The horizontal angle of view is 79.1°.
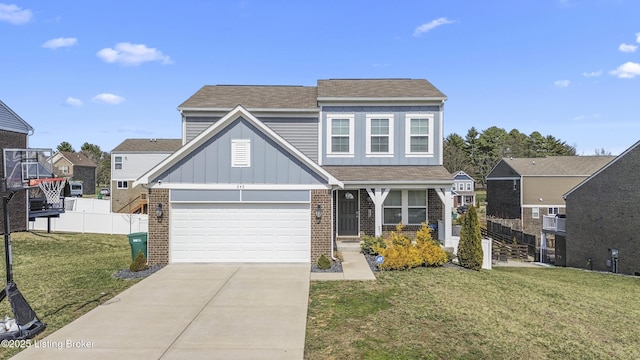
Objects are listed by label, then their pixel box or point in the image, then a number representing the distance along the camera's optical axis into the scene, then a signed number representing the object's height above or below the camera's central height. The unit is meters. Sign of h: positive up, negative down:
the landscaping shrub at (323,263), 12.79 -2.58
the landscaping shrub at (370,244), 15.03 -2.31
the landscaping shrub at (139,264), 12.48 -2.59
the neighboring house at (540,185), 38.06 +0.13
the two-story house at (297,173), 13.38 +0.45
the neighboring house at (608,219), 22.42 -2.01
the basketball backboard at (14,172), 8.02 +0.25
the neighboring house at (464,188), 57.75 -0.34
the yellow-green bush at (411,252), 12.95 -2.31
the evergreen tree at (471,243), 13.61 -2.05
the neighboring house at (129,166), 33.91 +1.56
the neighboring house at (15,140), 20.91 +2.37
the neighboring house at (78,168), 60.88 +2.51
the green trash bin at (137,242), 13.38 -2.04
